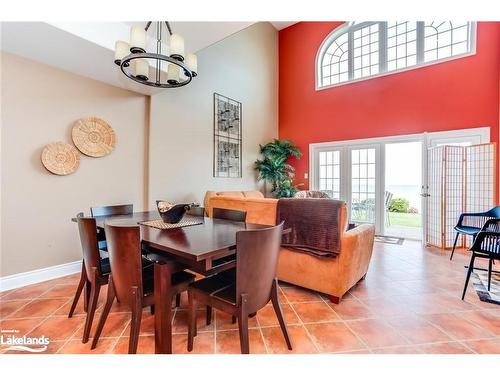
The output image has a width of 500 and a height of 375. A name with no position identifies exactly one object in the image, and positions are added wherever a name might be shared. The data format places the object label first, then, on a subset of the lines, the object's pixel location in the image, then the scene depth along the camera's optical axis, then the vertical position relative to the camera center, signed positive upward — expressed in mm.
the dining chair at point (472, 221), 3287 -492
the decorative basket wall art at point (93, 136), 2992 +620
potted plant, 5891 +477
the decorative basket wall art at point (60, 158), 2760 +309
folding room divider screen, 3902 +12
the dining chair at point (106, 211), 2347 -292
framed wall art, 4949 +1040
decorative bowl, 2000 -225
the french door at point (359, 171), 5113 +344
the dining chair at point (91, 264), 1661 -582
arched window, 4492 +2928
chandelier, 1776 +1019
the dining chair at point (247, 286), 1300 -619
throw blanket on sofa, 2203 -367
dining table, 1312 -364
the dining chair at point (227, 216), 1915 -298
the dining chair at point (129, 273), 1392 -532
